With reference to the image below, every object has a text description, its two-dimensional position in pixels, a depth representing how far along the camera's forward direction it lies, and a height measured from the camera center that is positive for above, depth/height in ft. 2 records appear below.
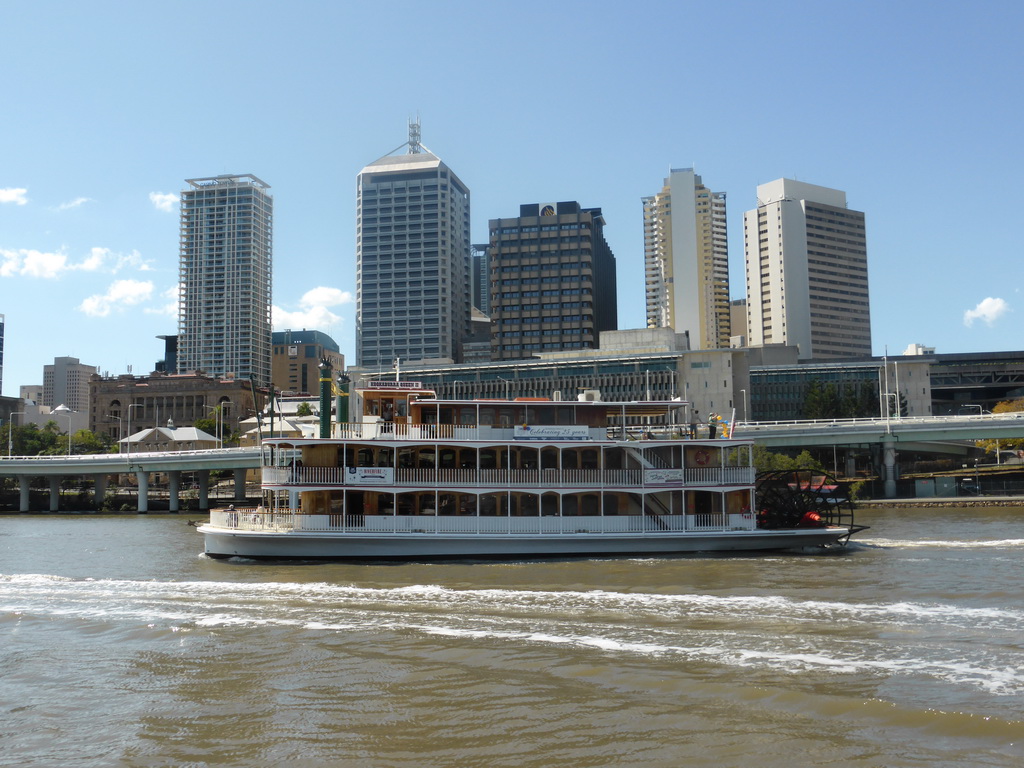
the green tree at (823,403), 337.93 +16.10
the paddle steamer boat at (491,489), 101.55 -4.94
